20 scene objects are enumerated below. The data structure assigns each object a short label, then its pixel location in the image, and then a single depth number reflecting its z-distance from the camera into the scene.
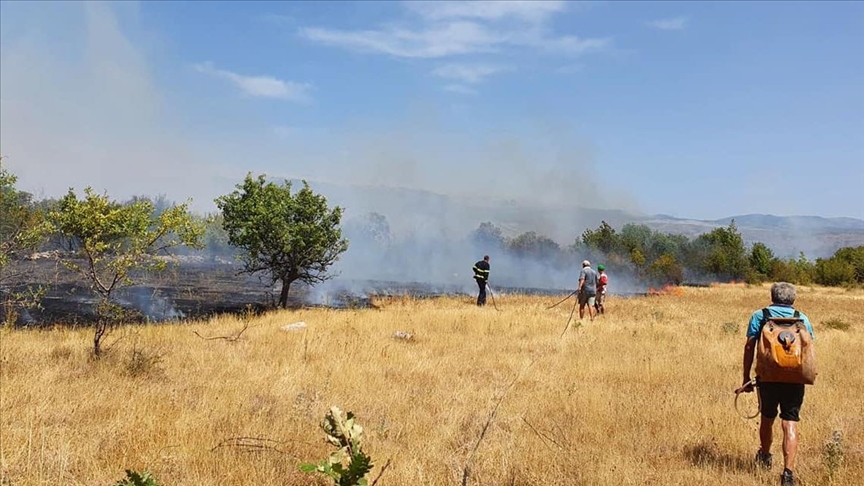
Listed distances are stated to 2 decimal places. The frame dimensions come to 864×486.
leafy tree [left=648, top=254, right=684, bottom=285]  67.19
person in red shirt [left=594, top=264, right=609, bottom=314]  19.38
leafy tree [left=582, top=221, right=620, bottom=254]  80.46
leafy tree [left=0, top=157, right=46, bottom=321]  11.88
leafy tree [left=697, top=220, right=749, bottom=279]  66.38
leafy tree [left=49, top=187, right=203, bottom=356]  8.85
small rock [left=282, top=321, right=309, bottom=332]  14.04
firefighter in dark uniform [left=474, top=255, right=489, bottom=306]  21.02
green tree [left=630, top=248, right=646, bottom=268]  72.19
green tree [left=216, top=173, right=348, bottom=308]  23.19
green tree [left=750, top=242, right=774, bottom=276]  66.75
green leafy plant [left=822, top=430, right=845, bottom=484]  5.00
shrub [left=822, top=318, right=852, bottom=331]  18.40
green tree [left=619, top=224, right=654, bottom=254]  78.94
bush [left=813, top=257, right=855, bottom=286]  59.09
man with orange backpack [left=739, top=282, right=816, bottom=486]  5.05
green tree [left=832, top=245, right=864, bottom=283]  61.97
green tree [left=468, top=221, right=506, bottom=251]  162.68
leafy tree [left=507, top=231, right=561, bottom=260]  123.86
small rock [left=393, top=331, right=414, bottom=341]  13.31
